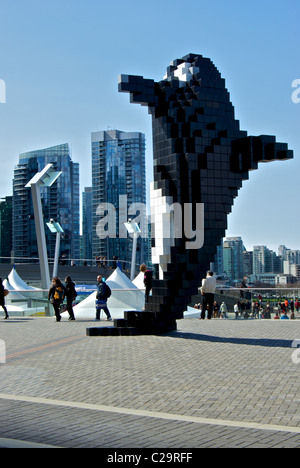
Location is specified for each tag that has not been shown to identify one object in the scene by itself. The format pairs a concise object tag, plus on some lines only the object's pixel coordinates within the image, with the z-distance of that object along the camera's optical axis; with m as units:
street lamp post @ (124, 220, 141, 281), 59.59
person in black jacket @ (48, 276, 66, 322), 20.22
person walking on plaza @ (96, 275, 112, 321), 19.33
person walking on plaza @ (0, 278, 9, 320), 20.98
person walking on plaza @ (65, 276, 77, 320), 20.56
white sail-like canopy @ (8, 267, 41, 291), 46.12
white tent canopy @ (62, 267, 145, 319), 21.67
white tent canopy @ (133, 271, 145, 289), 36.81
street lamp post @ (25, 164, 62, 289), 38.66
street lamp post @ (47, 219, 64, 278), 50.38
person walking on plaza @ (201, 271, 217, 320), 19.05
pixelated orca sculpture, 15.27
